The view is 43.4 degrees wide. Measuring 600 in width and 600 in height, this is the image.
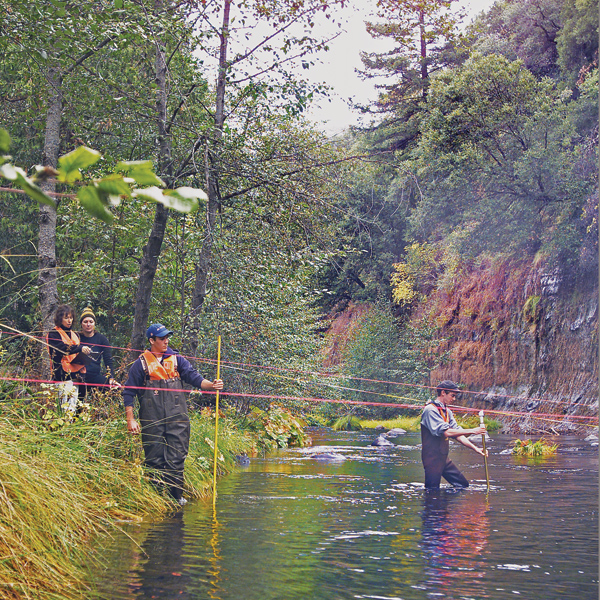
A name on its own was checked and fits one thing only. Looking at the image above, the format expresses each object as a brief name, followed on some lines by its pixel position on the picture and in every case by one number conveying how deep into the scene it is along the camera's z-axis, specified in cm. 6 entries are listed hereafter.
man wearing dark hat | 930
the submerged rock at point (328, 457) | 1518
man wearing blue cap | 768
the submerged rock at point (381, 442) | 2013
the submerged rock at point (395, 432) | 2536
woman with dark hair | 886
